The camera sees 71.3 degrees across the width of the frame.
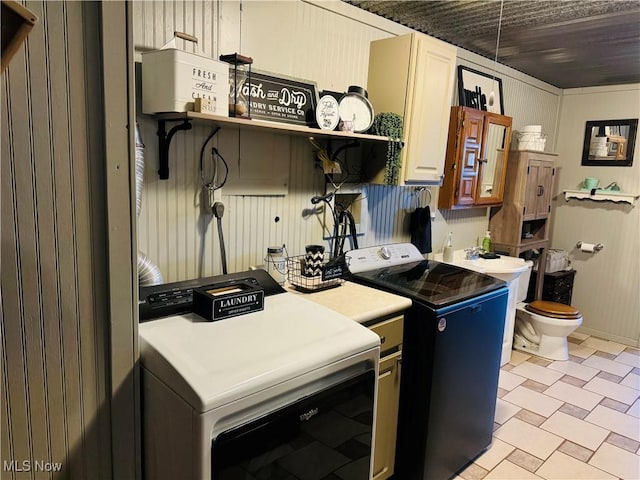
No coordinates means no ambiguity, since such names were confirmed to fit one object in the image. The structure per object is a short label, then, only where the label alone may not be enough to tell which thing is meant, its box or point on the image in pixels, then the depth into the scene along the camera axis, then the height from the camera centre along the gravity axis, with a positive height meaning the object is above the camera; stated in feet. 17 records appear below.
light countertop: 6.09 -1.88
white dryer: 3.82 -2.08
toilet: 12.20 -4.00
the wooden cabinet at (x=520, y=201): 12.66 -0.62
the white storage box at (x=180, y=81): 5.30 +0.99
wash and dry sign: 6.49 +1.04
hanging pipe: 5.40 -1.26
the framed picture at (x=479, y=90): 10.84 +2.22
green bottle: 12.68 -1.85
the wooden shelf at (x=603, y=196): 13.98 -0.38
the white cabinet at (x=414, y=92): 8.01 +1.52
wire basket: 7.06 -1.79
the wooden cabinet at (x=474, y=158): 10.30 +0.47
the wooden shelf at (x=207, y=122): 5.47 +0.55
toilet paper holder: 14.89 -2.11
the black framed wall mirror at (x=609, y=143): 14.21 +1.34
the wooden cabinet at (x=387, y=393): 6.43 -3.23
